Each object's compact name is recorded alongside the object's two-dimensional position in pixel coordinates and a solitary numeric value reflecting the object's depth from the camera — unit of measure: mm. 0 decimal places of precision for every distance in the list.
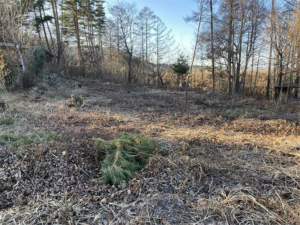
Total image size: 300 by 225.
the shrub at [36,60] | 11000
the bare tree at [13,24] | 8172
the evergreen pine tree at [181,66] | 17520
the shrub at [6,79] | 7707
